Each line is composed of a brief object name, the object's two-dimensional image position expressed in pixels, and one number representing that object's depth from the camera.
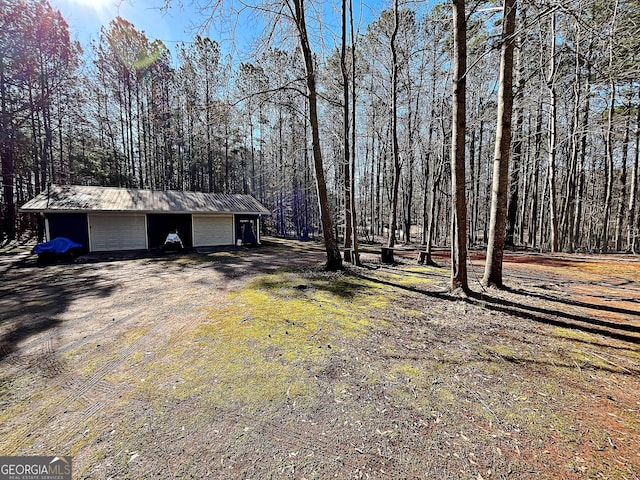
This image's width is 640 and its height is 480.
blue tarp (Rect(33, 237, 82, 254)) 9.87
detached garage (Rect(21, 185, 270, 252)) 11.38
